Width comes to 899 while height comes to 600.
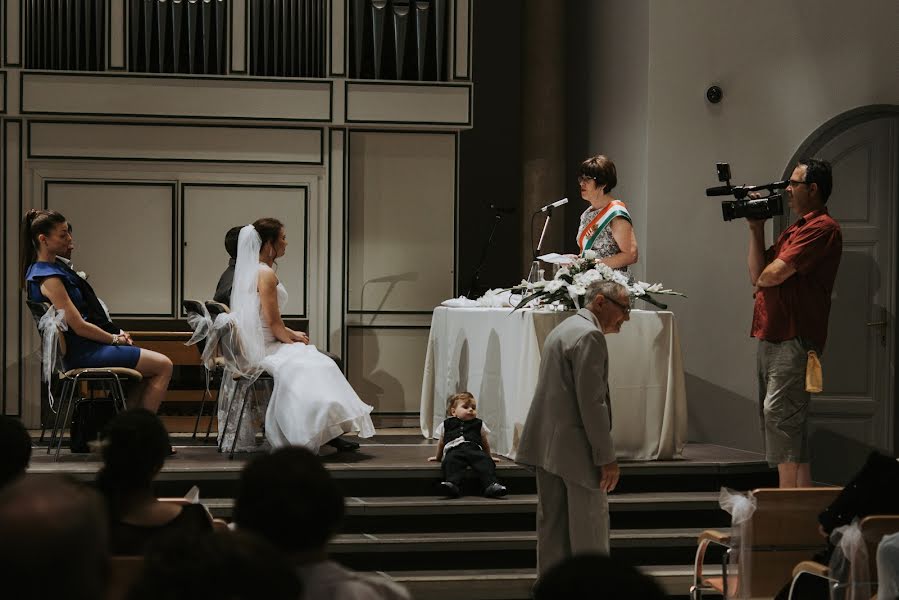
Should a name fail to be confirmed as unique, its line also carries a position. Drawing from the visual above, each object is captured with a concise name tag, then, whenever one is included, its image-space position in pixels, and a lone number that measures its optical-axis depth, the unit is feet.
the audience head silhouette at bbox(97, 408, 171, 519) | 18.47
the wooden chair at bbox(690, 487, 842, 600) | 26.11
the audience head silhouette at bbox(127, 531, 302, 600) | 8.28
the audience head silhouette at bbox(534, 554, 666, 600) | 8.53
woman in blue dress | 40.75
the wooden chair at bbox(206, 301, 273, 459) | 42.45
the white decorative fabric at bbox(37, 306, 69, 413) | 40.42
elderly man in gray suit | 28.22
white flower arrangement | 40.19
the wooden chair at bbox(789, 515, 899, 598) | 22.74
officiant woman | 43.42
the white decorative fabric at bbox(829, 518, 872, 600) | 22.57
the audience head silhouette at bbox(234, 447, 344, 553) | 12.74
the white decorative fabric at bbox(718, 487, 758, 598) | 25.93
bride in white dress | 41.06
